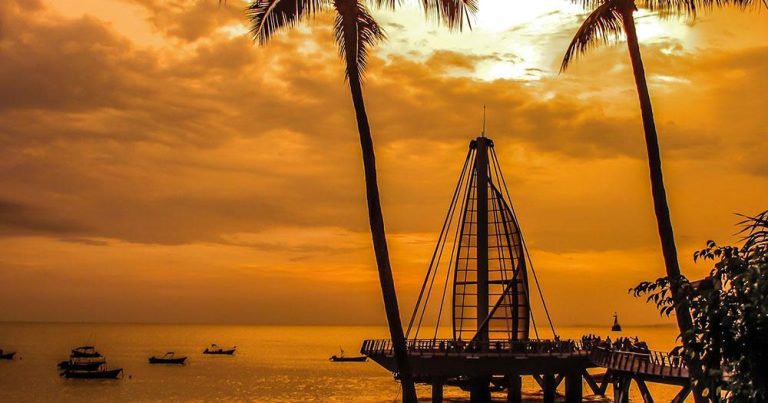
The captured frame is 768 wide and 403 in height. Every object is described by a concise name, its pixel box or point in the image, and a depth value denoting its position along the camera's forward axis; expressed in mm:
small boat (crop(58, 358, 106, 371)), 145500
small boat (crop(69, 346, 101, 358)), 172900
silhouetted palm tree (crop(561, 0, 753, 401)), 22438
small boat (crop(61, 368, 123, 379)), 140000
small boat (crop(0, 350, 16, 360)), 187125
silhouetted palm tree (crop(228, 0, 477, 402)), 24203
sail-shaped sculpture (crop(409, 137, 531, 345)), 57219
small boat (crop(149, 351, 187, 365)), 182375
